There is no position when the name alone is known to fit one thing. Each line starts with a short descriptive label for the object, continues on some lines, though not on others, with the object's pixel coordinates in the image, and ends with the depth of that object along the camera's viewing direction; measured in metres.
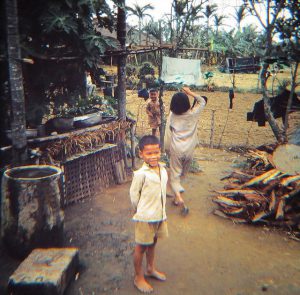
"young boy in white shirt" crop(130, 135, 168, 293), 3.00
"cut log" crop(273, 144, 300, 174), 5.24
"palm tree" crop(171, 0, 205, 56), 7.77
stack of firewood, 4.69
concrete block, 2.80
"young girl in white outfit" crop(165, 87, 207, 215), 4.97
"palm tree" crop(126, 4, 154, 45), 26.35
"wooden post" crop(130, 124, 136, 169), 6.86
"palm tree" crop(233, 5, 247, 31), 36.63
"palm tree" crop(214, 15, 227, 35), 39.16
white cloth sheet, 7.40
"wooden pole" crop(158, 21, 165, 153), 7.76
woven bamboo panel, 5.28
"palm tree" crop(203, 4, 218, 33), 36.96
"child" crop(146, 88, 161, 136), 8.78
